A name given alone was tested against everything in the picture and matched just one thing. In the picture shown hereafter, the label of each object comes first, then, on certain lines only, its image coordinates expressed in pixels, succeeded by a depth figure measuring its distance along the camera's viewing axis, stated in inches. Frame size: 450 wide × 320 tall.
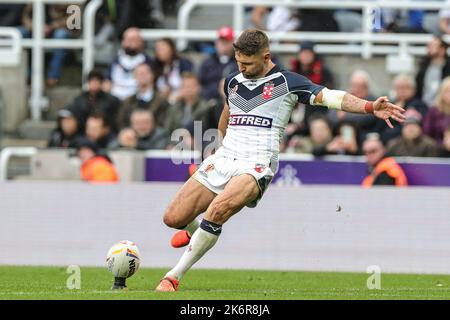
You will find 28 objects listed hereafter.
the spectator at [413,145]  730.8
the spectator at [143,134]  769.6
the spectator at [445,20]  810.8
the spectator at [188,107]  765.3
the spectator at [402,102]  759.1
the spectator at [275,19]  832.9
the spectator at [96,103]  802.2
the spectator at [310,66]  780.0
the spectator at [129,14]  852.0
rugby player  468.4
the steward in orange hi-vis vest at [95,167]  731.4
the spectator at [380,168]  705.0
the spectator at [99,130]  778.8
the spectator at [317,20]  838.5
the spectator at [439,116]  746.8
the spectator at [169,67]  806.5
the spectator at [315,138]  747.4
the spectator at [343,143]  740.6
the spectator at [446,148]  733.3
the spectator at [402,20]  836.0
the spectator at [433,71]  786.2
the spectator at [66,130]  794.8
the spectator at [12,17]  892.6
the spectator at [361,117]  757.9
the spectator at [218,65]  780.6
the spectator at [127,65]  818.2
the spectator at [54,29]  866.1
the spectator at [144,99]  791.7
